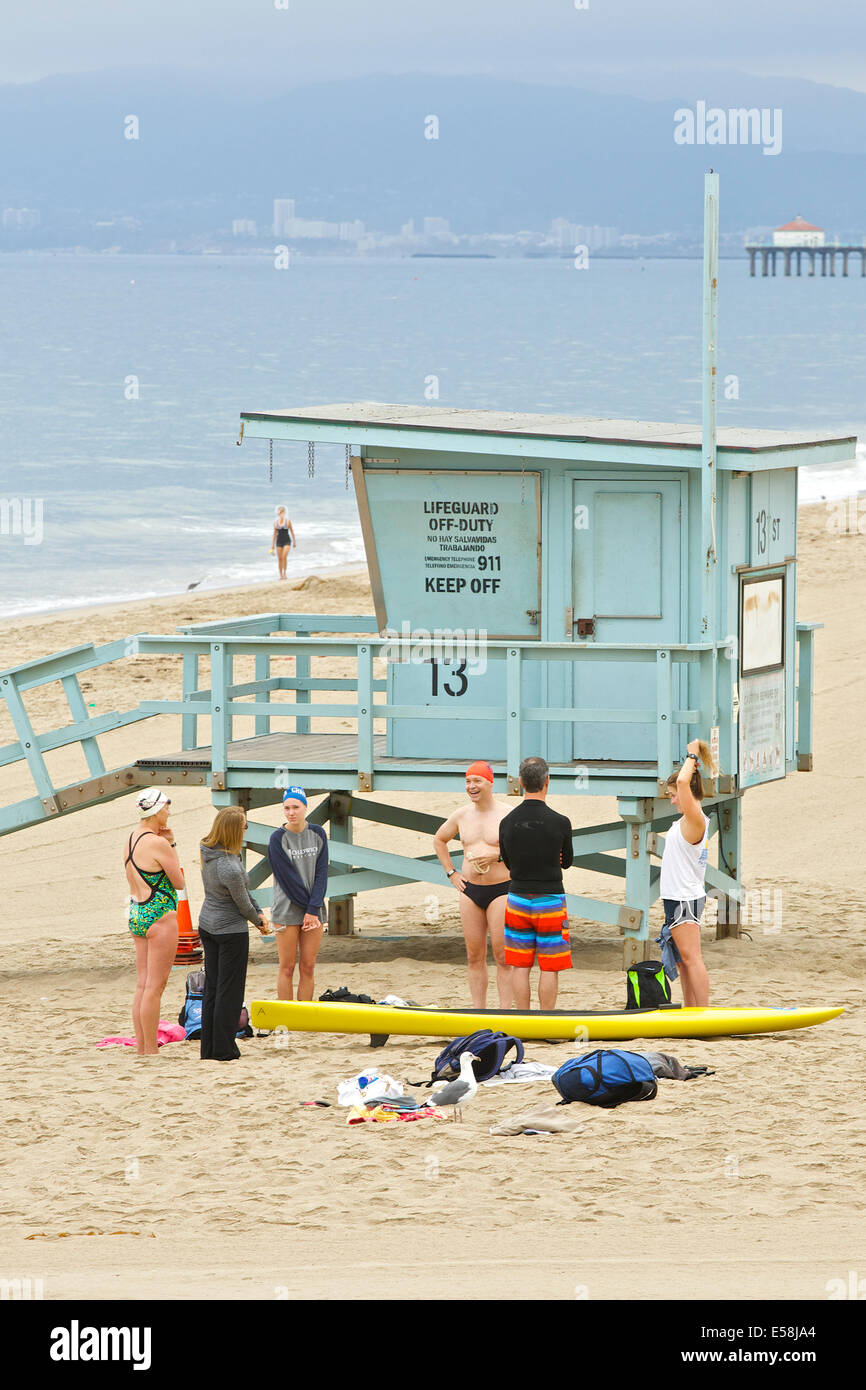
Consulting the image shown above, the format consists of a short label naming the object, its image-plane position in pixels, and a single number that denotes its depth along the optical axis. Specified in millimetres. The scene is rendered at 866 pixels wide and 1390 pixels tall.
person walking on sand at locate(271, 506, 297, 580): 63375
